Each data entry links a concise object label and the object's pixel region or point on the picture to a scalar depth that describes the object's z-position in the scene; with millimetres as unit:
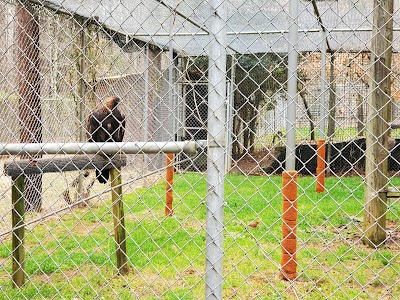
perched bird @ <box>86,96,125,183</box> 6441
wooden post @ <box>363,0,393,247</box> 4699
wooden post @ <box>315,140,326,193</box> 8133
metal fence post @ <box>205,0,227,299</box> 1977
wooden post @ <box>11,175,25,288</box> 3711
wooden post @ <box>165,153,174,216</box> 6195
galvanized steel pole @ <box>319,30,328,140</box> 8450
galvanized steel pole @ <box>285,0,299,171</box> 3461
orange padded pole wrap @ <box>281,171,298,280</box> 3658
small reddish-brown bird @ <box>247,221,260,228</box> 6047
